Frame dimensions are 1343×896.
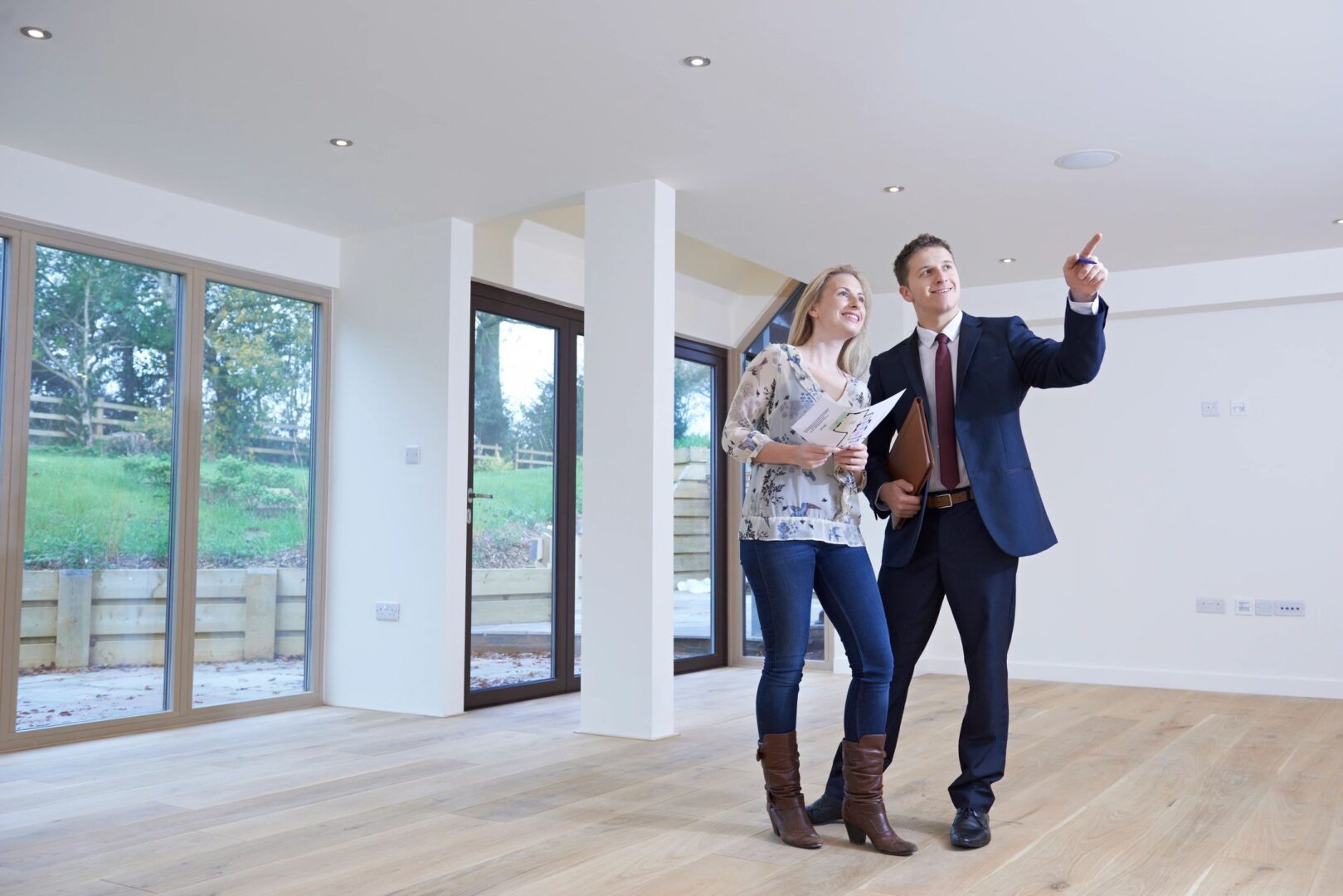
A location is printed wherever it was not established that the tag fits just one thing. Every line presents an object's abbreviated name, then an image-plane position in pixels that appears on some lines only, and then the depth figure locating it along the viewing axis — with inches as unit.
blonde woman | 101.6
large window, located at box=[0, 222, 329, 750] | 171.5
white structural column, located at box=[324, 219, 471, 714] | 203.2
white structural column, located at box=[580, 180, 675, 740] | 175.8
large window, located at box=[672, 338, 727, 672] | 275.3
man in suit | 104.2
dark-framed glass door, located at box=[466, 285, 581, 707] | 217.6
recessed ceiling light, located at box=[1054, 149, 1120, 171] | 173.8
